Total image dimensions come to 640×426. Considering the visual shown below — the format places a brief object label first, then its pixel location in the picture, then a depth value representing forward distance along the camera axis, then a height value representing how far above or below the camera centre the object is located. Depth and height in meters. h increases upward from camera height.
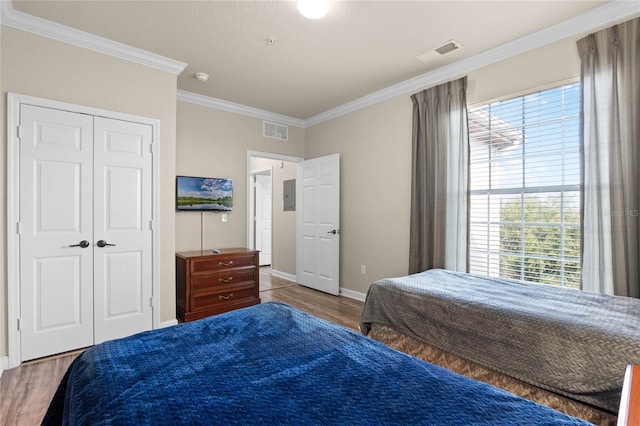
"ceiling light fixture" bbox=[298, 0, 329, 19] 2.27 +1.49
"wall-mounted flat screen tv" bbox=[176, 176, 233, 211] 4.07 +0.28
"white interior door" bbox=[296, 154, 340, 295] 4.73 -0.15
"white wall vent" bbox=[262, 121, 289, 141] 4.97 +1.34
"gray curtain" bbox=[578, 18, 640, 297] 2.31 +0.41
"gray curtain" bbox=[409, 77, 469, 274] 3.31 +0.39
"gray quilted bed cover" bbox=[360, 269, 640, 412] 1.55 -0.66
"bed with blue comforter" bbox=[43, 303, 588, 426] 0.89 -0.55
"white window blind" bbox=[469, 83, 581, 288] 2.72 +0.25
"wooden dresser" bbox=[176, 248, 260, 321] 3.56 -0.79
